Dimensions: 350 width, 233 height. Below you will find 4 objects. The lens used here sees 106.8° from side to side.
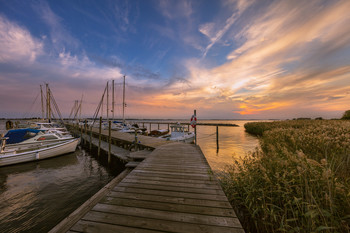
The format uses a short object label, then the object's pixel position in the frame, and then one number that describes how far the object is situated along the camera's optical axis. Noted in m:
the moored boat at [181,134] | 16.59
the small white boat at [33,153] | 9.78
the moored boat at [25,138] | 11.68
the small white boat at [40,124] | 21.29
